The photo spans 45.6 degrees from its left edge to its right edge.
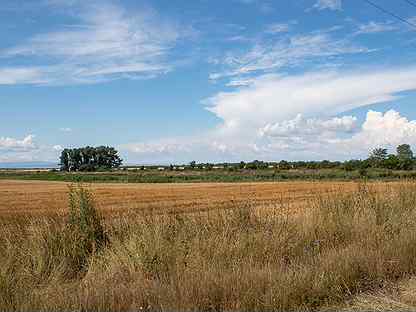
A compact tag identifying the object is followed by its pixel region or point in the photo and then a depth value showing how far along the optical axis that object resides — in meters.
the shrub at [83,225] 9.38
